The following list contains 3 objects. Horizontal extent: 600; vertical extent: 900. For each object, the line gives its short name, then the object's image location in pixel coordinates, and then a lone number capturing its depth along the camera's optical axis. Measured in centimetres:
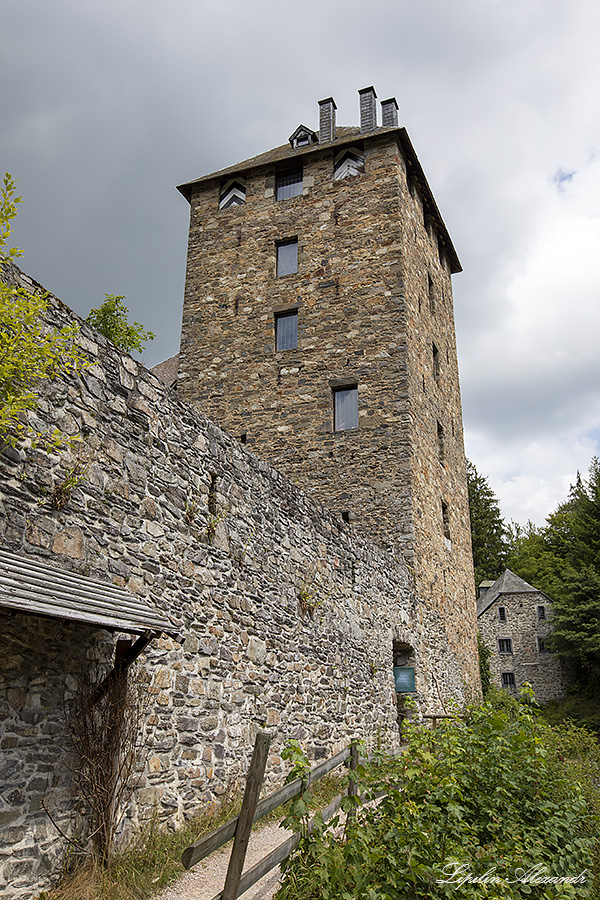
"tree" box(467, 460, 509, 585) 4019
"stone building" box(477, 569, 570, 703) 3194
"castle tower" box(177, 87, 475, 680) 1320
